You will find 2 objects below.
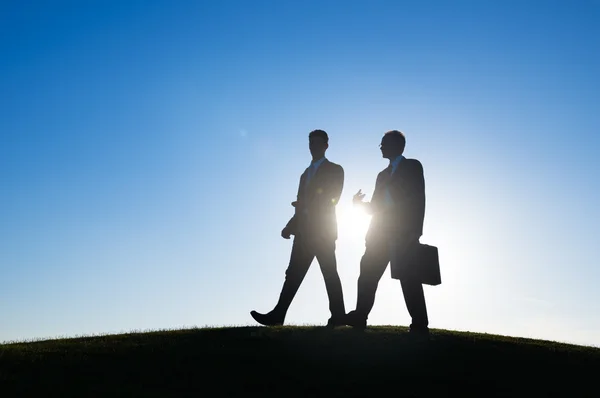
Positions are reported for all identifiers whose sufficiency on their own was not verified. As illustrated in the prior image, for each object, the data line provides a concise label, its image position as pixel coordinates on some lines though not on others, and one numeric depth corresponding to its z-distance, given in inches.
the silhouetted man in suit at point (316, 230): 536.1
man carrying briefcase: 489.4
